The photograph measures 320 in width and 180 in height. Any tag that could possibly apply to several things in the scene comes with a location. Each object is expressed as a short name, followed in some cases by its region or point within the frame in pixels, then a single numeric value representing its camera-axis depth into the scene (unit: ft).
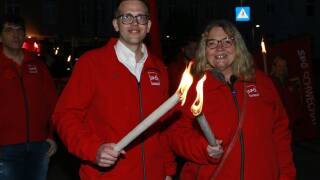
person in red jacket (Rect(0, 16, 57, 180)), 10.79
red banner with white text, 26.82
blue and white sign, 43.69
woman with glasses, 7.65
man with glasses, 7.41
